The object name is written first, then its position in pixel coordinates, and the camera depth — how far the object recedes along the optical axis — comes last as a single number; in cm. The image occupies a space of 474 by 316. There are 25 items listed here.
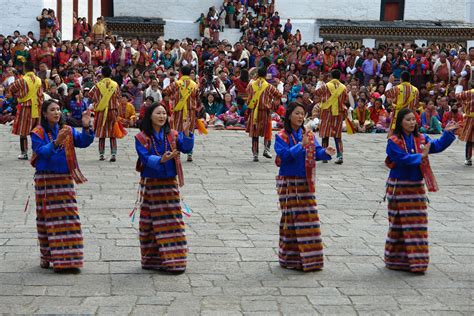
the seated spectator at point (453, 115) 1981
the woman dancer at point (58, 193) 839
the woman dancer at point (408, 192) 852
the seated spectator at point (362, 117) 2030
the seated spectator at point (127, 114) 1953
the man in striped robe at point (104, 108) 1559
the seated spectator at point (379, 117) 2042
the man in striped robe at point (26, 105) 1556
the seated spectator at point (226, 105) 2108
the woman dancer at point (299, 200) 852
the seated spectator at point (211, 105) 2103
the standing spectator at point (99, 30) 2847
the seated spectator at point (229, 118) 2052
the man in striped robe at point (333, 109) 1590
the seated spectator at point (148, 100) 1802
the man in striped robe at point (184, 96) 1645
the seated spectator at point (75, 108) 1947
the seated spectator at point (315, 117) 1853
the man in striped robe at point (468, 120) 1536
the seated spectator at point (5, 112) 2016
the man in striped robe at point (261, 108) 1608
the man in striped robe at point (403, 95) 1620
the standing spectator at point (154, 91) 2047
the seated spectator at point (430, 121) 2006
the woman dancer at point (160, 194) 837
